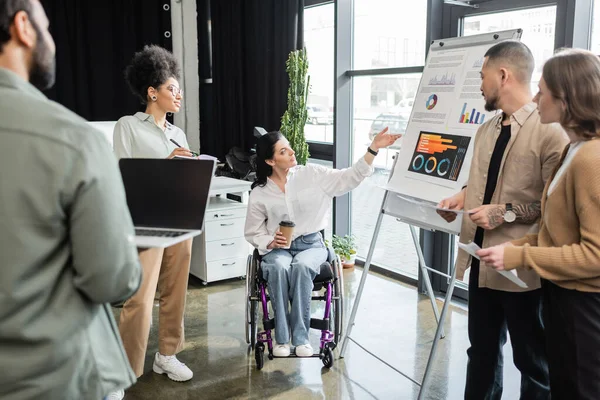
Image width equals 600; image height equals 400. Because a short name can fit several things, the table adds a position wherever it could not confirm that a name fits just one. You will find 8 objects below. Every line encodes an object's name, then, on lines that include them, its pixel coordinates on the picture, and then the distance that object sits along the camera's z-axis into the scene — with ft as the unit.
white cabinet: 13.33
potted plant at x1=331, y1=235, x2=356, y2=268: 14.34
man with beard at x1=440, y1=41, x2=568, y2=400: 6.22
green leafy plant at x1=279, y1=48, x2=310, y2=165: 13.88
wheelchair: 9.21
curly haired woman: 8.34
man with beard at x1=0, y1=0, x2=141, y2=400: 3.18
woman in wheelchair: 9.05
